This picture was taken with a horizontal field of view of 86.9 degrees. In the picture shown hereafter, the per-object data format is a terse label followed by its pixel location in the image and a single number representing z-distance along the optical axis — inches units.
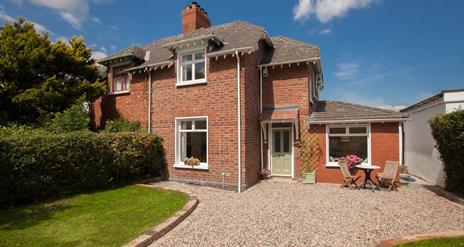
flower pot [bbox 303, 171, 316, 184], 445.7
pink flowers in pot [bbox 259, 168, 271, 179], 470.6
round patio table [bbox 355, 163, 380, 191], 392.2
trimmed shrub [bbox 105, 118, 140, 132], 497.7
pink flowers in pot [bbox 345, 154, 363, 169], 427.5
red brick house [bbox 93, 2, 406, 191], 407.2
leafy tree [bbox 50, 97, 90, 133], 443.5
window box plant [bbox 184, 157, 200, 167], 436.8
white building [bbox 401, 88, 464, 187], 418.9
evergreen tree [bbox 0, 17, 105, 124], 458.0
